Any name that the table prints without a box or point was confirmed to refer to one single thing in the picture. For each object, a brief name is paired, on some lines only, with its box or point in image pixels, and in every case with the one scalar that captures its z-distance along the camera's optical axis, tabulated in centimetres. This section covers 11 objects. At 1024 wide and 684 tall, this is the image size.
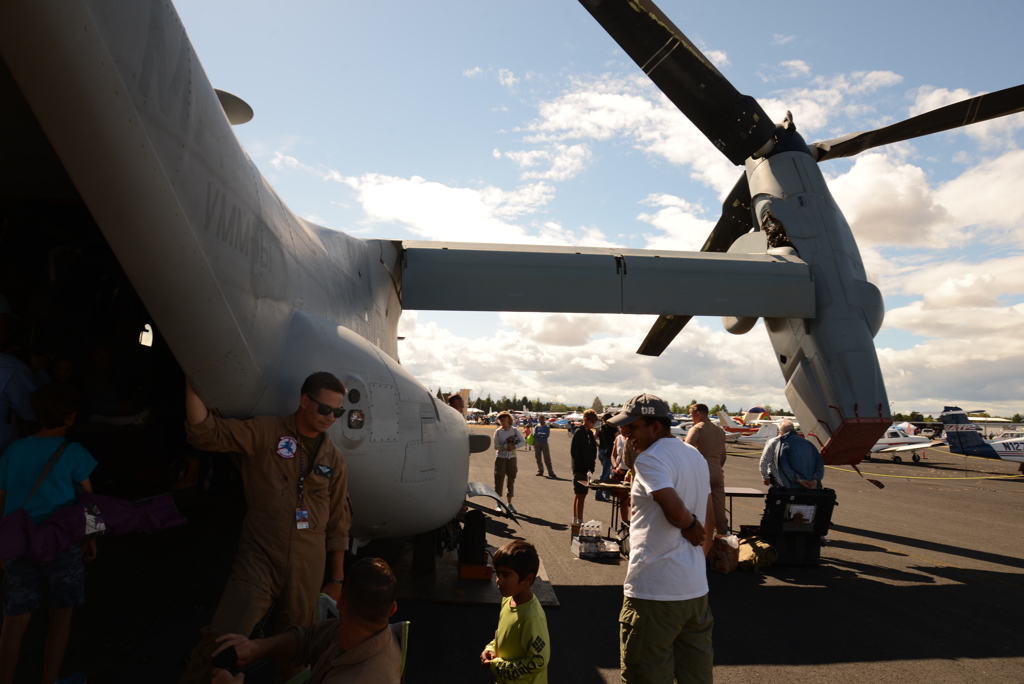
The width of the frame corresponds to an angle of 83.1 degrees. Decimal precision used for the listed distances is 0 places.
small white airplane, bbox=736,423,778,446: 3094
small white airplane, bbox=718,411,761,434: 3331
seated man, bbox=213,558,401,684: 173
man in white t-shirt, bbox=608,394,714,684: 259
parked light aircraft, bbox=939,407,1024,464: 2078
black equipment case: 655
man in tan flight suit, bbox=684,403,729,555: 659
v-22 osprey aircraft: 196
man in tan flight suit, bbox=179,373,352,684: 247
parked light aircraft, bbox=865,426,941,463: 2255
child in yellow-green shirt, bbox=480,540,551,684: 235
